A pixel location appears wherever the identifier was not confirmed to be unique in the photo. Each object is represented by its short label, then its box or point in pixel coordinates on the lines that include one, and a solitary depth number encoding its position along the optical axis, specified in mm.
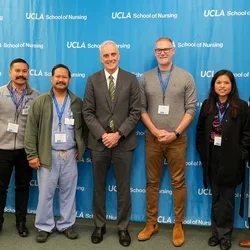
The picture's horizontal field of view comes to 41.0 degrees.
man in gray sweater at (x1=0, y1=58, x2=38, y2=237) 3035
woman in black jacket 2842
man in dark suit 2926
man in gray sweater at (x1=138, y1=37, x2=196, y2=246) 3012
